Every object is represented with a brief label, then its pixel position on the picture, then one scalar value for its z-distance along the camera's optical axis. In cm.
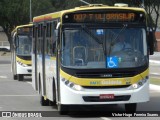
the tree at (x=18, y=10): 9125
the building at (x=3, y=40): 12369
